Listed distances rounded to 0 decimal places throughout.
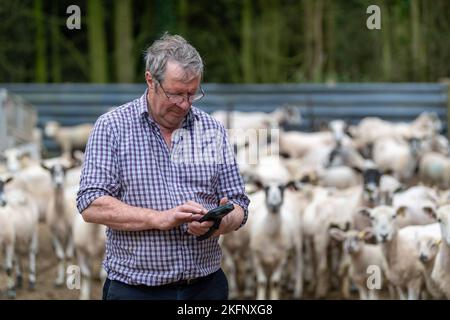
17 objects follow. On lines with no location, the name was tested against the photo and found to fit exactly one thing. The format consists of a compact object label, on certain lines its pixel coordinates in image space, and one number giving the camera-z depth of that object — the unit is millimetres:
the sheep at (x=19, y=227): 9312
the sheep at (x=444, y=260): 7133
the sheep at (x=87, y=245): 9156
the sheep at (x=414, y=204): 9156
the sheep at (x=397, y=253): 7969
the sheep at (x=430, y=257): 7496
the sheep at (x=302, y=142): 16266
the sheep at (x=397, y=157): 14922
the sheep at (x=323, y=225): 9648
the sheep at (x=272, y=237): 8906
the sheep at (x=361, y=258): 8516
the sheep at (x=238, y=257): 9641
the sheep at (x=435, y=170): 14391
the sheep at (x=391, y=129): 16578
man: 3705
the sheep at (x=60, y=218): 10344
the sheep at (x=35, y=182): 11635
